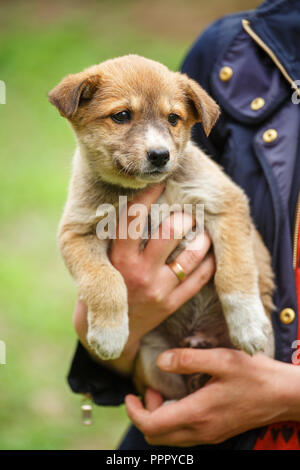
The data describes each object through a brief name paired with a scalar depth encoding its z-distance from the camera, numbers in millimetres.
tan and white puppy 2441
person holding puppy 2412
